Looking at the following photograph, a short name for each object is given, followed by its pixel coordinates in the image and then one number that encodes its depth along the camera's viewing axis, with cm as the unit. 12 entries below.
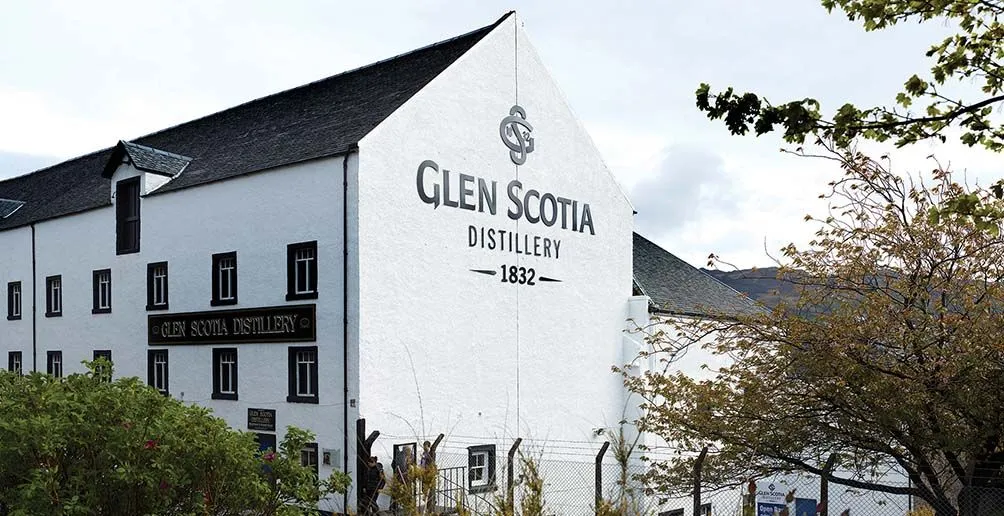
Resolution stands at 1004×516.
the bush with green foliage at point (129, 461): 1169
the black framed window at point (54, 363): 3253
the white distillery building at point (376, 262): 2364
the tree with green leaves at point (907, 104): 880
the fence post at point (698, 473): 1633
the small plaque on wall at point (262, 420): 2478
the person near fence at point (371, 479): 2178
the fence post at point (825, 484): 1461
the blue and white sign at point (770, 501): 2070
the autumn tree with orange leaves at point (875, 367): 1412
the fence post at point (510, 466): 1916
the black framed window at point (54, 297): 3268
